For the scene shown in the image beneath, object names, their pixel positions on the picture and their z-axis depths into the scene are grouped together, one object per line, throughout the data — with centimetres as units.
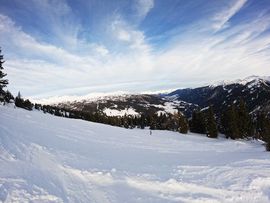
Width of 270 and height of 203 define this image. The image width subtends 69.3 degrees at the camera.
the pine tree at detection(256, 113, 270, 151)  5922
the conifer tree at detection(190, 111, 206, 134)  5777
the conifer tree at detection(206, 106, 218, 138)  5033
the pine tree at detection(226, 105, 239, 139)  4814
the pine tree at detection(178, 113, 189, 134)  5396
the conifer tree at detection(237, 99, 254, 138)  4935
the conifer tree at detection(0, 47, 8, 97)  2816
